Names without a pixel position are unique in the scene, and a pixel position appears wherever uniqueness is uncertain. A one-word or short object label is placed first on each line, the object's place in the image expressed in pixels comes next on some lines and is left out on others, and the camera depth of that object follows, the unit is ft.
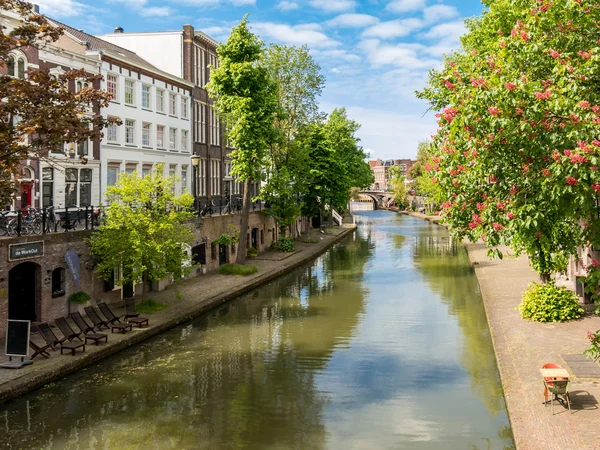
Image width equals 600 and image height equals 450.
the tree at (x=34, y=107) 49.65
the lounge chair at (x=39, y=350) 56.50
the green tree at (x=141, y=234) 76.07
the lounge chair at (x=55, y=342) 59.11
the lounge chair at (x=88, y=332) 63.41
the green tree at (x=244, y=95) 112.98
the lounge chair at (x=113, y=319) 70.95
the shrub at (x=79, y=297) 75.66
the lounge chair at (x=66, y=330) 61.26
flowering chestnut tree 31.27
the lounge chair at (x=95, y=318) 68.24
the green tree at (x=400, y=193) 450.71
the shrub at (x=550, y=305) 70.33
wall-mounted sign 64.95
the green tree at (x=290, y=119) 156.35
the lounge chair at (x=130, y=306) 77.92
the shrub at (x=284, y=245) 158.40
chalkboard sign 54.65
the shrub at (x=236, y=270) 116.78
